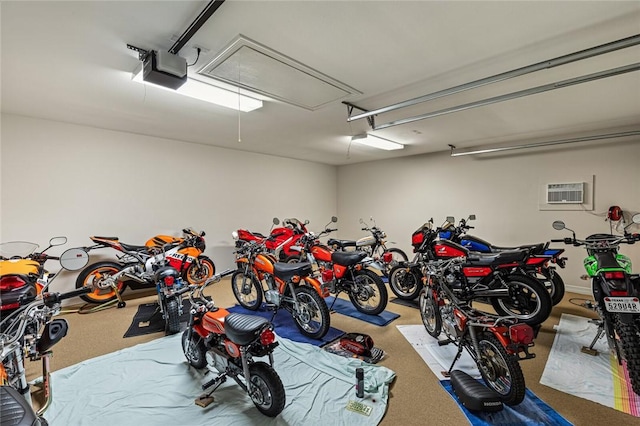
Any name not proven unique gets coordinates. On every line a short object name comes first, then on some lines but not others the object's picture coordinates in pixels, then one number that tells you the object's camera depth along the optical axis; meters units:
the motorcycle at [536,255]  3.29
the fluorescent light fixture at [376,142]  4.54
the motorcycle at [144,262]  3.75
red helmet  4.18
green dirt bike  2.01
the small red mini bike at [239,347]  1.79
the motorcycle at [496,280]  2.96
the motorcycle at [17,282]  1.73
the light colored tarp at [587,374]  2.06
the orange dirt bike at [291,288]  2.94
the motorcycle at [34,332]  1.43
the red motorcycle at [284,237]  4.84
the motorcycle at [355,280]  3.48
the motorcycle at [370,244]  4.79
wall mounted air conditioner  4.56
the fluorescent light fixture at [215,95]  2.59
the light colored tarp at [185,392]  1.88
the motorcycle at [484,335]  1.81
